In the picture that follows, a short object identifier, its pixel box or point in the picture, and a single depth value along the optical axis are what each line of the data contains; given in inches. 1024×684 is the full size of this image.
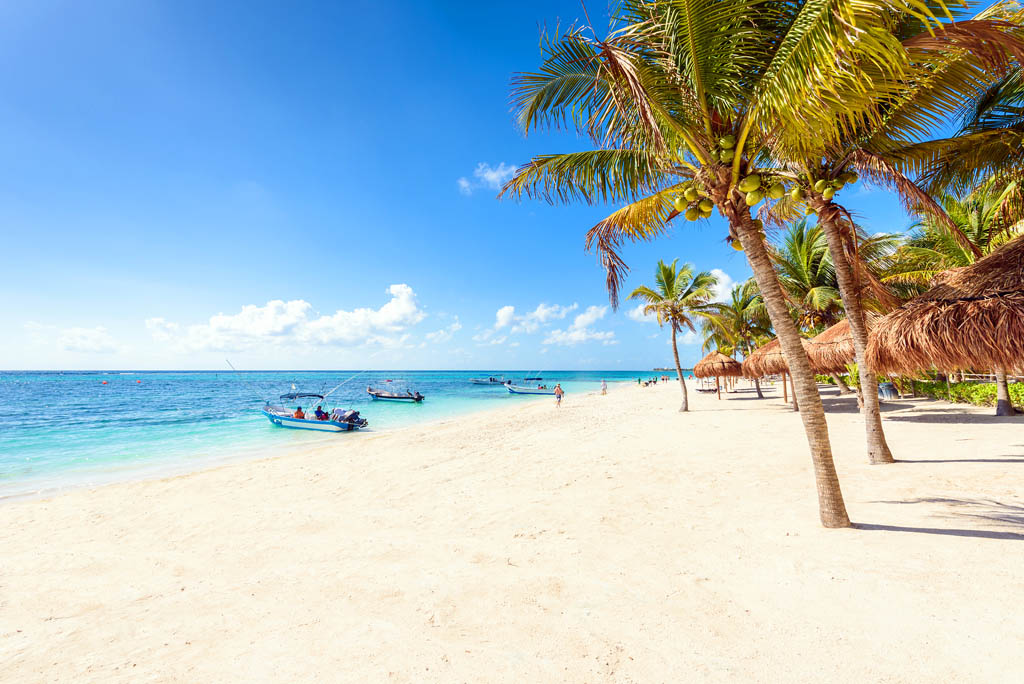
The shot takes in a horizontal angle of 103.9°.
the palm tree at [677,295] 703.7
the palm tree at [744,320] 878.4
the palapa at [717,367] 786.8
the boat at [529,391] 1914.4
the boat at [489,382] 2872.0
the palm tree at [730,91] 111.5
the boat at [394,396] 1505.9
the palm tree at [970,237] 375.9
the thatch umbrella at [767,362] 587.2
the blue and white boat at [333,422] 741.3
